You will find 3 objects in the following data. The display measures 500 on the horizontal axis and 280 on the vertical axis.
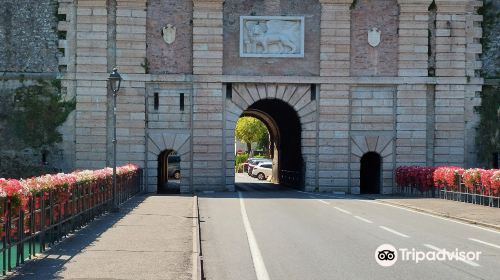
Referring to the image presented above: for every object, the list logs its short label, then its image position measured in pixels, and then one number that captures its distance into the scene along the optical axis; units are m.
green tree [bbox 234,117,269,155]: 107.44
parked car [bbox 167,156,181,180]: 60.19
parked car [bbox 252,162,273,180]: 61.45
